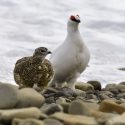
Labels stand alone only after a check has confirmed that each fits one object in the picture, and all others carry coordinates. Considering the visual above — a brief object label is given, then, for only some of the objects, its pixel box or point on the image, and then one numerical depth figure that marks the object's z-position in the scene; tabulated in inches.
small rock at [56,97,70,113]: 456.9
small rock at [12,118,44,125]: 395.2
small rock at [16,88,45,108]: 462.9
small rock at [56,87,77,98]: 626.9
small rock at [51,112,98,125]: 406.3
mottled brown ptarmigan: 622.2
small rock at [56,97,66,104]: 548.3
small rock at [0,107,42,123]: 412.5
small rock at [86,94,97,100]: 640.0
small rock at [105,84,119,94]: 709.2
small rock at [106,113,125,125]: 410.6
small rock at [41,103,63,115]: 440.1
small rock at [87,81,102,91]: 751.2
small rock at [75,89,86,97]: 651.3
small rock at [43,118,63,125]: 403.9
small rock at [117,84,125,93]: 716.9
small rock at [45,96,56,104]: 568.5
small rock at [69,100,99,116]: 442.8
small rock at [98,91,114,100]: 639.9
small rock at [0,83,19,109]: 457.7
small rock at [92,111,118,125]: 425.1
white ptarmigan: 732.0
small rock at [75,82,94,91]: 733.3
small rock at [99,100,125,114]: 465.4
